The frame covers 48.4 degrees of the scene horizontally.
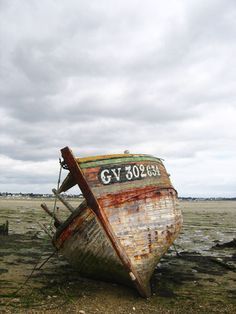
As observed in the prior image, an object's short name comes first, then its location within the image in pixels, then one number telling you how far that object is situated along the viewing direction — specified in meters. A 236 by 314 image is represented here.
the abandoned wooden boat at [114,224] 5.30
